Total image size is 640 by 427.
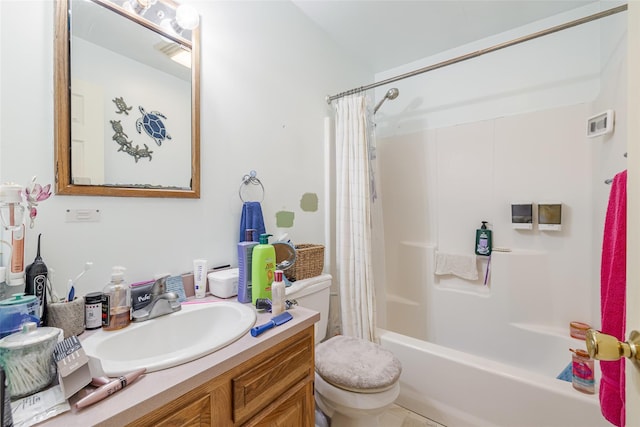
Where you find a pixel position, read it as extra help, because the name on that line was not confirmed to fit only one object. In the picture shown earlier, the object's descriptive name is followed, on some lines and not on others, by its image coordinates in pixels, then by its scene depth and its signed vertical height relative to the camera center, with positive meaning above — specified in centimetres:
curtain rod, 120 +85
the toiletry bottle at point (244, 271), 106 -24
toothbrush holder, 71 -29
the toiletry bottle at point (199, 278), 110 -28
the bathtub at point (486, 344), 124 -83
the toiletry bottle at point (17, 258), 69 -13
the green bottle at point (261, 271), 104 -24
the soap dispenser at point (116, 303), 79 -28
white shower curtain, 173 -7
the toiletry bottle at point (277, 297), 96 -31
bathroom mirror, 84 +39
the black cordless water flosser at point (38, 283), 70 -19
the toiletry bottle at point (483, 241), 198 -23
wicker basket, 139 -29
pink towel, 70 -27
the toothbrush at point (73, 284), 76 -22
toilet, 112 -70
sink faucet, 87 -32
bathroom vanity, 52 -43
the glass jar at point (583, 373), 117 -71
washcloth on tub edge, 203 -43
